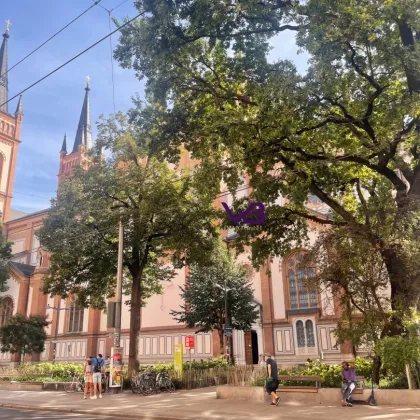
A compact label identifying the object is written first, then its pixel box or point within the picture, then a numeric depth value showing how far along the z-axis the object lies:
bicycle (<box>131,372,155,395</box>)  17.27
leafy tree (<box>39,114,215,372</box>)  20.55
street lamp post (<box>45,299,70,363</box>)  42.46
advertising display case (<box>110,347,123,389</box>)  16.34
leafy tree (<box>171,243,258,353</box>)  27.06
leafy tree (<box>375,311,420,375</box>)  11.50
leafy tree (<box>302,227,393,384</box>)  13.61
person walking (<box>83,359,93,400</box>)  16.97
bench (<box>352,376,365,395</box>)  12.38
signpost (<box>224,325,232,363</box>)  24.42
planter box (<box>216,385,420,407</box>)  11.67
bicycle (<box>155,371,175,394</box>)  17.64
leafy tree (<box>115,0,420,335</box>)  11.77
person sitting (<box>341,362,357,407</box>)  12.08
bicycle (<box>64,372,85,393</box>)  20.06
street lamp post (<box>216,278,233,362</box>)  25.70
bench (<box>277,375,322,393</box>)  13.06
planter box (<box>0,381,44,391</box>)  21.78
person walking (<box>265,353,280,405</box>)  12.95
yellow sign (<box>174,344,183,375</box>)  19.02
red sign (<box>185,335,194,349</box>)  22.44
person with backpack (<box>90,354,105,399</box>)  17.05
